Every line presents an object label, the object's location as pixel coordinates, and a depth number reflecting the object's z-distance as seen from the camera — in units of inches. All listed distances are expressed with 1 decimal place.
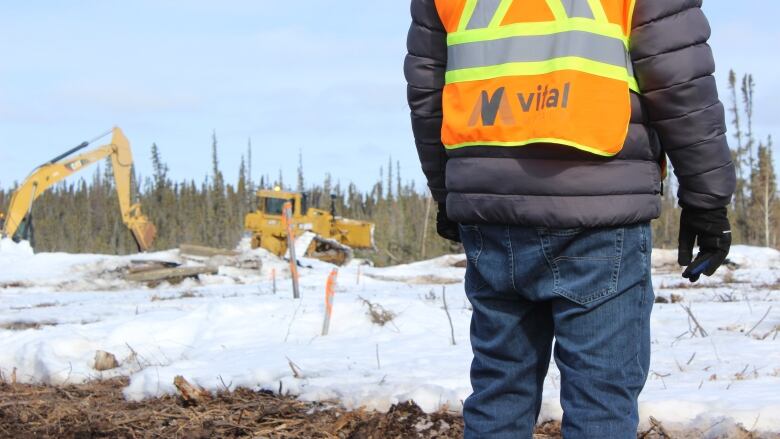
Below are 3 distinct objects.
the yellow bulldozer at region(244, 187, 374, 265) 1066.1
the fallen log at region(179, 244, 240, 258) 848.9
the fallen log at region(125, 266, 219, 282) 742.5
